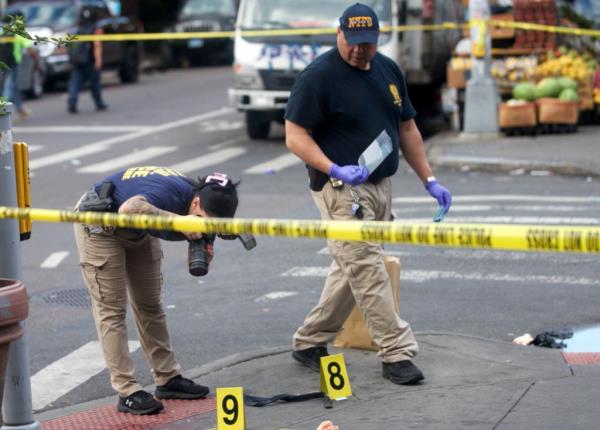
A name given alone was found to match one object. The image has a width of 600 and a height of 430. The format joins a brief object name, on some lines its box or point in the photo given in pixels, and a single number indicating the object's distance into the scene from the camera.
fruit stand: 17.05
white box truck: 17.38
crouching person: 5.90
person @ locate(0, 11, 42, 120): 21.75
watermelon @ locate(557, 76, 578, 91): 17.06
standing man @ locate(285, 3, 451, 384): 6.56
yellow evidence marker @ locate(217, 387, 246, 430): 5.94
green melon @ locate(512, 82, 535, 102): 16.98
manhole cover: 9.30
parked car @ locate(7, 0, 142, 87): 27.20
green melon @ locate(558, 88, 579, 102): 16.84
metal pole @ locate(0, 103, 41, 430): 5.60
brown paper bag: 7.18
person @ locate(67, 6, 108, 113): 22.61
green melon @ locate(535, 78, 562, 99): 16.98
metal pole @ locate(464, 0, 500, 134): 17.16
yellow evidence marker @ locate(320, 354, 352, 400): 6.35
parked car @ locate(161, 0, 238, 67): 32.59
